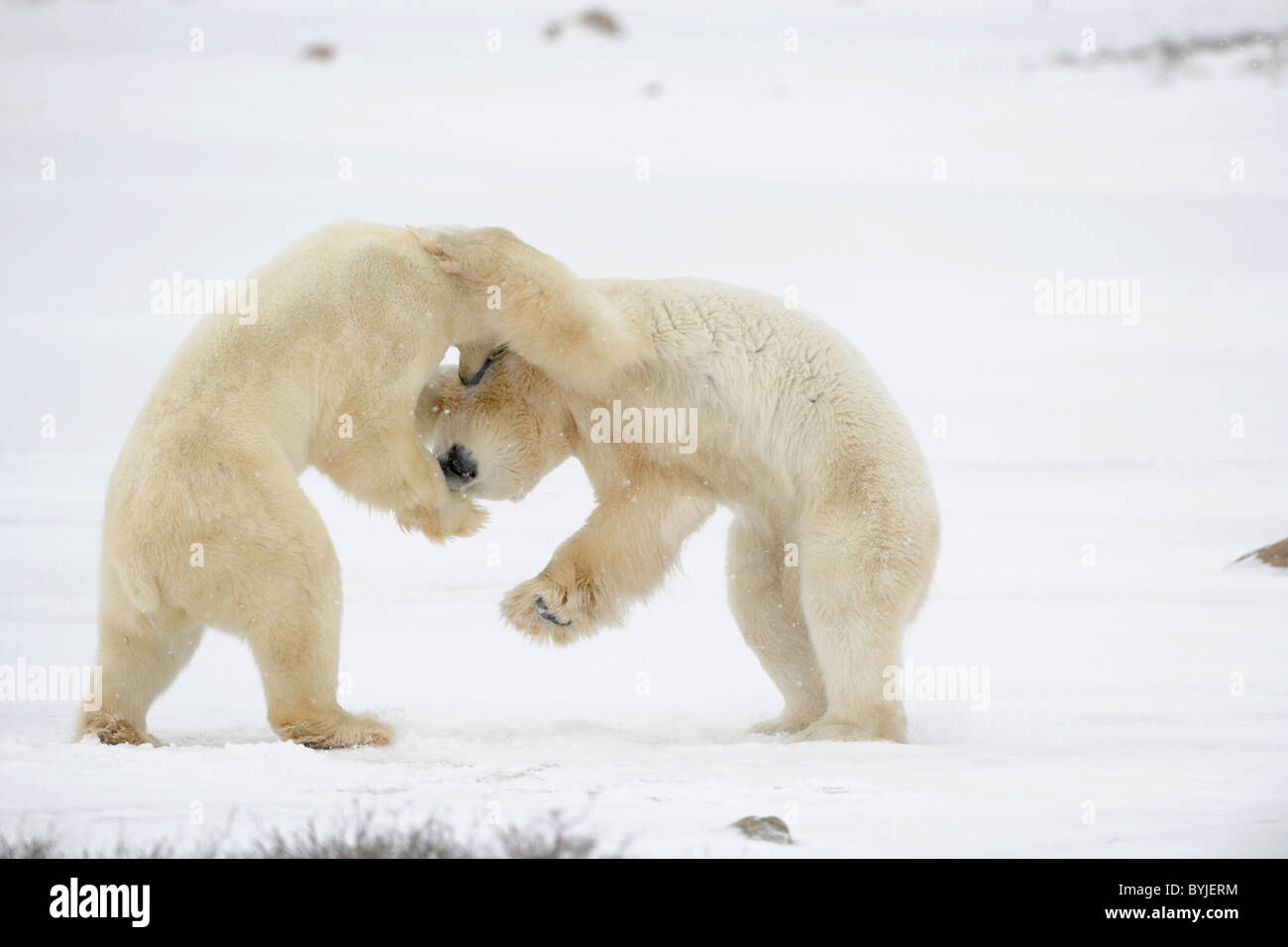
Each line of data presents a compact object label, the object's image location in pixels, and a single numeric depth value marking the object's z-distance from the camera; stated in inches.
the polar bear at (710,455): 399.9
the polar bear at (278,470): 340.2
